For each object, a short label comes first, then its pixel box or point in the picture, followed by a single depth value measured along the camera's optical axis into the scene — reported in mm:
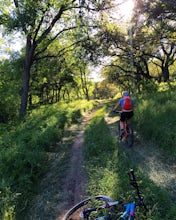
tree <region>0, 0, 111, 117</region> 9737
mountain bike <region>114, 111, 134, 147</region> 6329
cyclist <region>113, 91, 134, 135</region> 6524
